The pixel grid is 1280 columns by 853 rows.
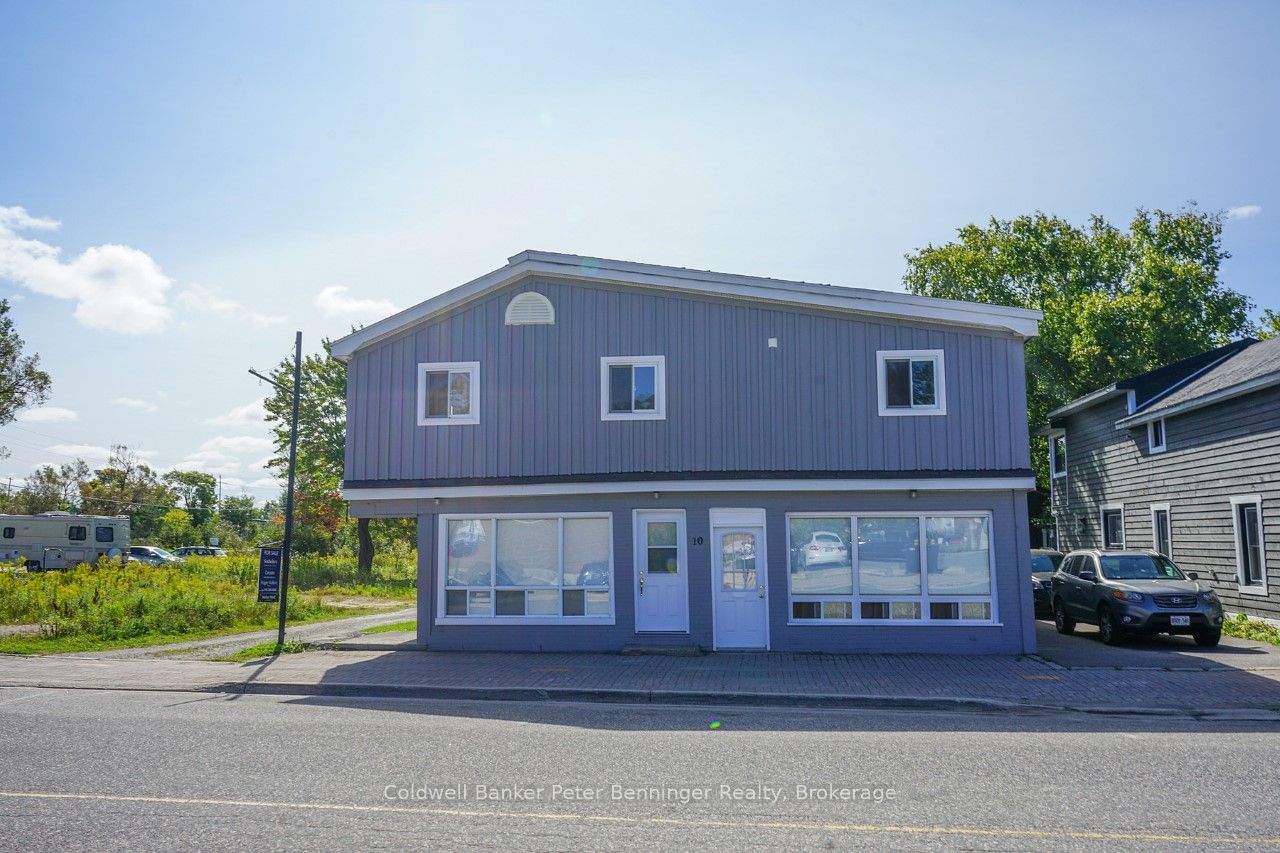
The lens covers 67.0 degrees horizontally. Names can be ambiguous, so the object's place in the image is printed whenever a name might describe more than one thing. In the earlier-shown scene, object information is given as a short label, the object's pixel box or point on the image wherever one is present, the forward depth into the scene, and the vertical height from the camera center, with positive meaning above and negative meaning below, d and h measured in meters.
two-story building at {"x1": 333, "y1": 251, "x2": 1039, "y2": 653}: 16.50 +1.17
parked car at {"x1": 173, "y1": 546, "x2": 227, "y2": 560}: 54.72 -1.23
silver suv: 17.16 -1.30
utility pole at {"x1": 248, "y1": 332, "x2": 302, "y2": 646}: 17.36 +0.50
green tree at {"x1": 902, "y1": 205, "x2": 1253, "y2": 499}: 38.53 +10.34
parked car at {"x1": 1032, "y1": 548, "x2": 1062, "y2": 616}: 22.58 -1.14
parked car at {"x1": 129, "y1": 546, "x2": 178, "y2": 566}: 47.62 -1.22
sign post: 17.91 -0.85
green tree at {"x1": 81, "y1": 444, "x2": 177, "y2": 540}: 76.69 +2.82
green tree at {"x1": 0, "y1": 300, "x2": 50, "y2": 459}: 50.34 +8.14
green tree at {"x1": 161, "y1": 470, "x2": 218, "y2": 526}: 89.69 +3.86
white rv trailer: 41.53 -0.38
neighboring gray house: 20.09 +1.45
